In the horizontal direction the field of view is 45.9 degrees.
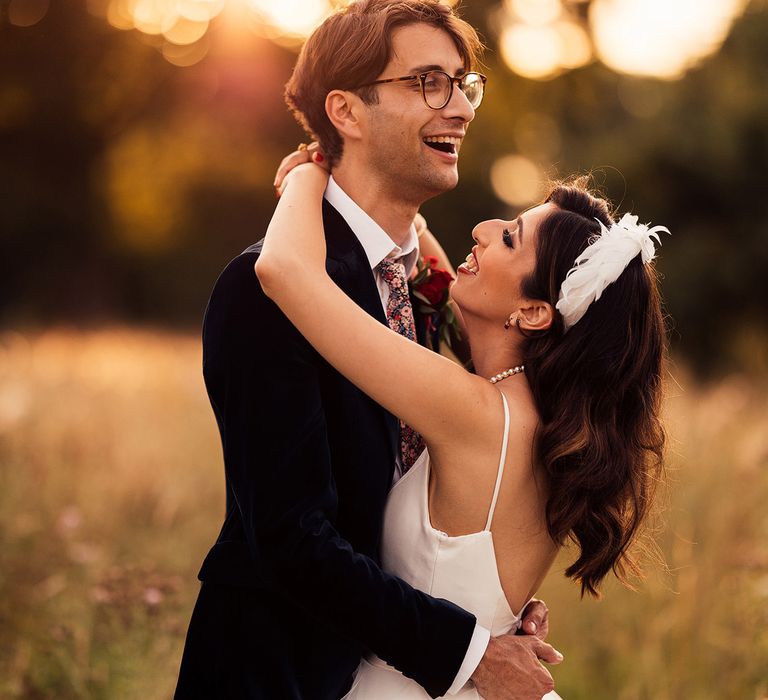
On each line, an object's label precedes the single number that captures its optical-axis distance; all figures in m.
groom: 2.42
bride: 2.51
